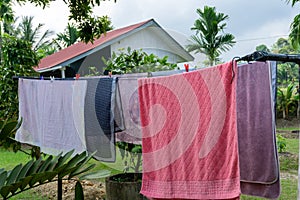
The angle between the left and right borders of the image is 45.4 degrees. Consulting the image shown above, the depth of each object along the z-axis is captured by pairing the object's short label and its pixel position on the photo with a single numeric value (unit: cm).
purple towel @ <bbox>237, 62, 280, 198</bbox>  149
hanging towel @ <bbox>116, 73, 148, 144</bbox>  227
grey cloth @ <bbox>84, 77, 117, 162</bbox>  230
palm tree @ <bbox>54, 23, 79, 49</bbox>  1128
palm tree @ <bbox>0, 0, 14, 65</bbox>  529
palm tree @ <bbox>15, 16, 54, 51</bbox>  1081
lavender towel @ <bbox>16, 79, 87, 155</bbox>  253
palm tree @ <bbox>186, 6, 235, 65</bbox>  848
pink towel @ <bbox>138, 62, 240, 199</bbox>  146
